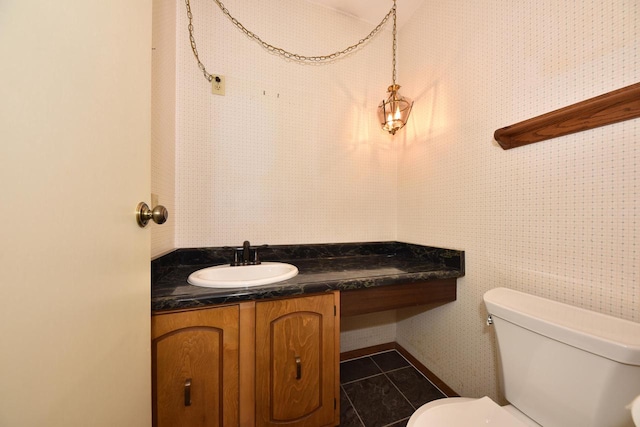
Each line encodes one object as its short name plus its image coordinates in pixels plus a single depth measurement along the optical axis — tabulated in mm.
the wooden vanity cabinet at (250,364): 841
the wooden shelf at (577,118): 697
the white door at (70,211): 305
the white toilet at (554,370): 592
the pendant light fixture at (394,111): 1445
